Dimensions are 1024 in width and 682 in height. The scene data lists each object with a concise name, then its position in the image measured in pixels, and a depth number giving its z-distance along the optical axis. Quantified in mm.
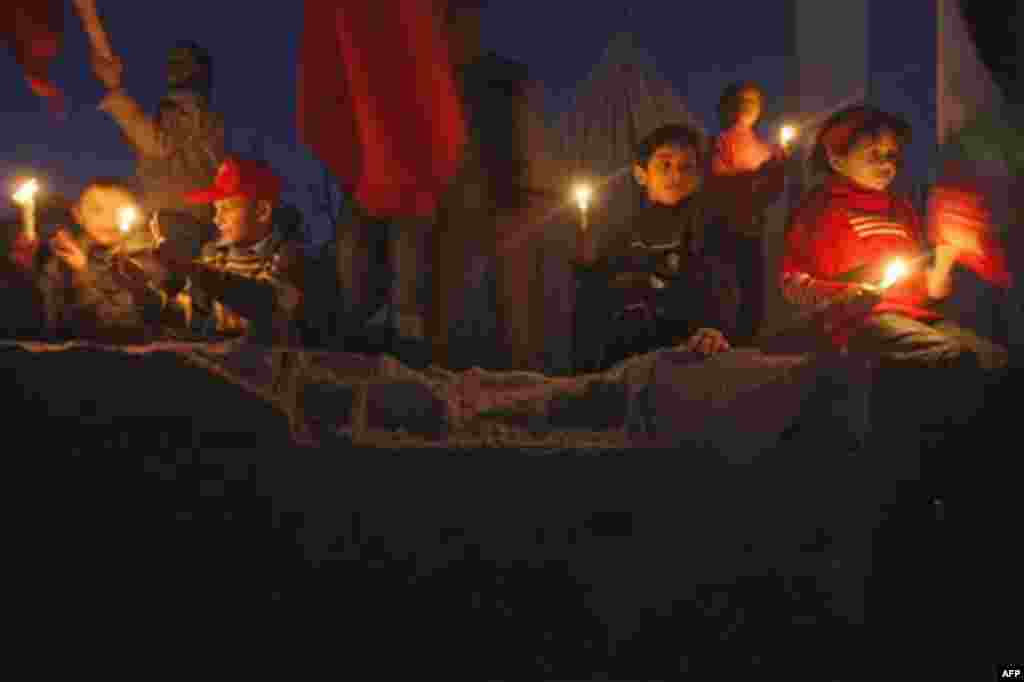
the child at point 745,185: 4082
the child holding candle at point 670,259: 3688
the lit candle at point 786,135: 3789
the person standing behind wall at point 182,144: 4426
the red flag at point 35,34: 4004
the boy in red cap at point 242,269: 3797
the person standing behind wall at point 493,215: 4156
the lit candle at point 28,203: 3377
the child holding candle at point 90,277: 3873
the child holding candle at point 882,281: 2398
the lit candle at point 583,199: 3678
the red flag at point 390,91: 3951
